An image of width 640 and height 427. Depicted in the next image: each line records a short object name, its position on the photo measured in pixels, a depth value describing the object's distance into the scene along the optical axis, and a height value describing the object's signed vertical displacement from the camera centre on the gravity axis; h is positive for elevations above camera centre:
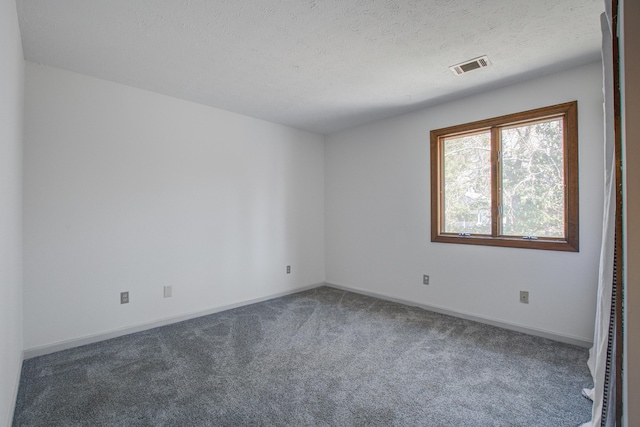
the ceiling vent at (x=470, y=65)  2.56 +1.30
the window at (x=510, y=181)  2.78 +0.34
